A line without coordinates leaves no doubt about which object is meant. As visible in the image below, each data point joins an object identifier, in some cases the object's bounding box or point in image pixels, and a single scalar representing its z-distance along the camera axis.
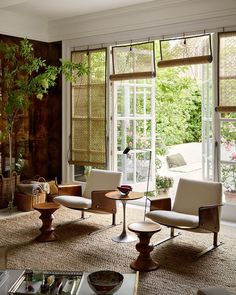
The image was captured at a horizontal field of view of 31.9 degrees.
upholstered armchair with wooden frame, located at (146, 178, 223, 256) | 4.30
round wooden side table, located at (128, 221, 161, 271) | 3.91
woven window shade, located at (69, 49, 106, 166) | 6.67
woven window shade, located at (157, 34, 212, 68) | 5.55
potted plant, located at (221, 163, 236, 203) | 5.53
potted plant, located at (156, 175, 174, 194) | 7.69
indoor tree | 5.81
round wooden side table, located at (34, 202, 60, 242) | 4.73
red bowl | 4.80
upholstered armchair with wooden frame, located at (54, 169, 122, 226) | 5.02
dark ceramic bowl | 2.50
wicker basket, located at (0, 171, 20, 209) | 6.28
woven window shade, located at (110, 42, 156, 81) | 6.10
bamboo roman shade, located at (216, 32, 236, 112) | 5.34
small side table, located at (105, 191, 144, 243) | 4.70
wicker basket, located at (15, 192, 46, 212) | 6.16
